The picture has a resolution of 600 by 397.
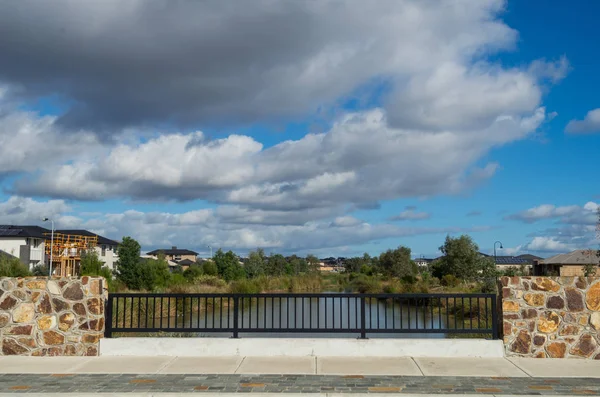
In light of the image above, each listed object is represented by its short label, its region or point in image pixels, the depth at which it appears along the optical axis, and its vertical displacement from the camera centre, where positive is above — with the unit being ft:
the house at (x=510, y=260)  342.23 -1.71
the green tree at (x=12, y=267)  93.76 -2.26
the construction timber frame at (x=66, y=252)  166.40 +0.94
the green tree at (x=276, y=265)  219.88 -3.84
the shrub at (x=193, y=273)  172.59 -5.62
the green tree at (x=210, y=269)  185.28 -4.47
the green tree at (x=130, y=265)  133.08 -2.40
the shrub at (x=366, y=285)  158.61 -8.71
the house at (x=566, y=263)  170.27 -1.79
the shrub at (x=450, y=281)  141.17 -6.16
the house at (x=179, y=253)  394.32 +1.86
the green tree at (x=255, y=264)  205.36 -3.07
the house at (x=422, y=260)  548.64 -3.26
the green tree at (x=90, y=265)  126.31 -2.31
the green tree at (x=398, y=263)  203.72 -2.36
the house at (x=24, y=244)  159.33 +3.14
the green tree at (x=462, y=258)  147.74 -0.27
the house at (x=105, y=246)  216.13 +3.84
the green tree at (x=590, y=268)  94.55 -1.79
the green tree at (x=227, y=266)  181.16 -3.36
